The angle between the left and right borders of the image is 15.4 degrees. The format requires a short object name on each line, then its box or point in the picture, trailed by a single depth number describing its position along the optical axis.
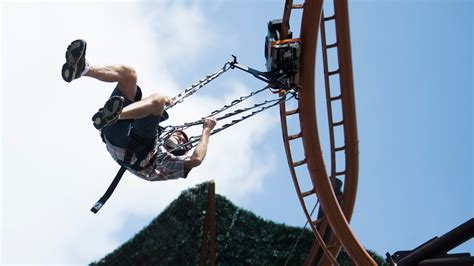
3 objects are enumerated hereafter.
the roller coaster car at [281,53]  13.18
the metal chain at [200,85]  12.94
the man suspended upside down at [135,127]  11.71
